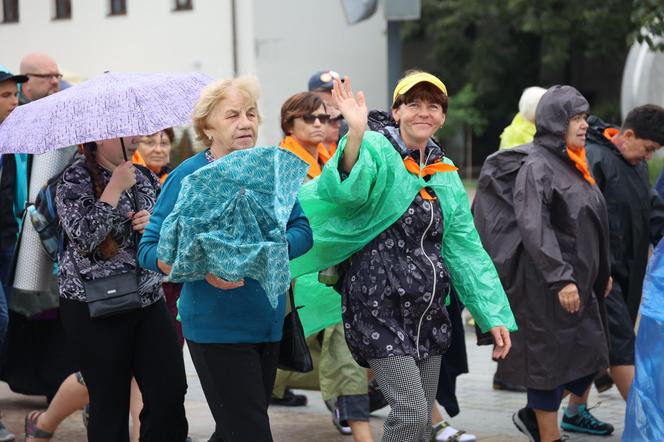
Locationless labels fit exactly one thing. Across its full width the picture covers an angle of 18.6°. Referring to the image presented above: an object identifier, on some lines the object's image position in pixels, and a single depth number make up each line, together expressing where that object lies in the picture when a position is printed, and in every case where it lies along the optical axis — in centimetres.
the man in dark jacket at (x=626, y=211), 1137
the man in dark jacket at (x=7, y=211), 1088
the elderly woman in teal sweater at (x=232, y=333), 719
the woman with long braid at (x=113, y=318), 818
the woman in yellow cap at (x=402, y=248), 786
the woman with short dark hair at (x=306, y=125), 1156
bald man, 1319
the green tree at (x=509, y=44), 5132
